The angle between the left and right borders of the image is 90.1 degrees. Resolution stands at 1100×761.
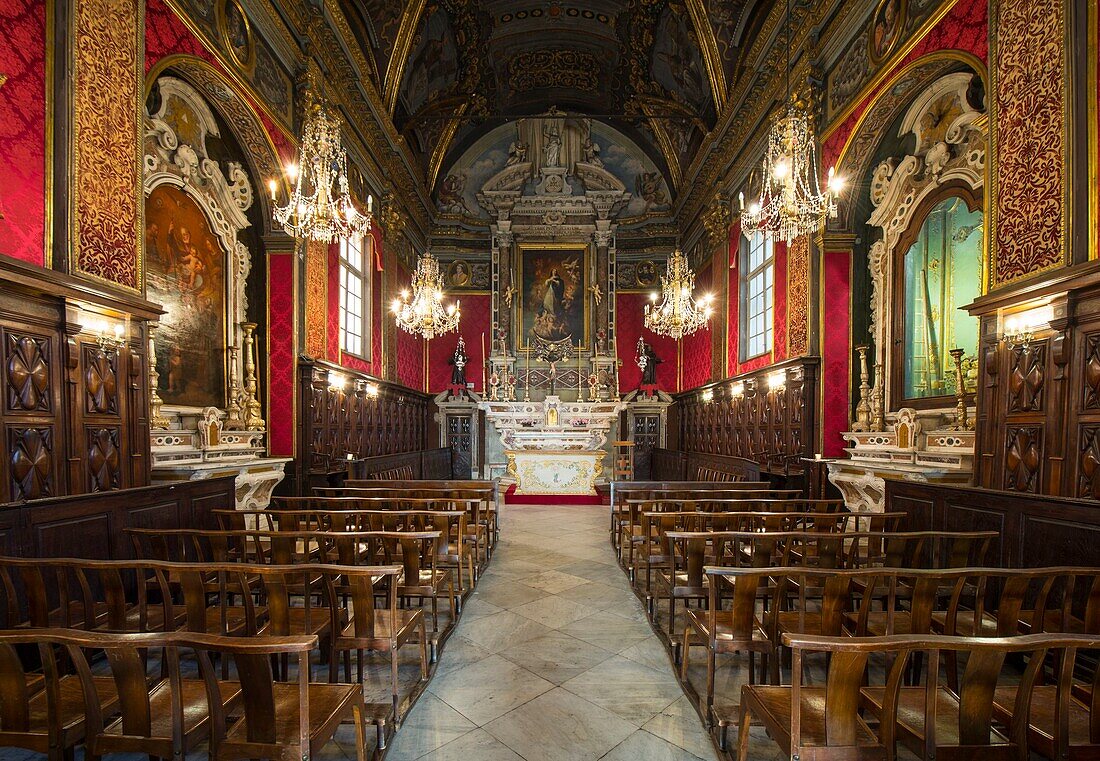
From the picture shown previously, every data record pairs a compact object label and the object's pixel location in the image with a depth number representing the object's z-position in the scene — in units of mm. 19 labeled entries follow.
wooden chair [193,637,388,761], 1819
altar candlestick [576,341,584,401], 16523
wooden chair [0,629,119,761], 1925
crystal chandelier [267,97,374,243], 5941
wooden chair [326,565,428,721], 2926
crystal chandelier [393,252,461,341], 10422
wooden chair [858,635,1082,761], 1811
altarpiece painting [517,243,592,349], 17328
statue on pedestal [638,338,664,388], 16875
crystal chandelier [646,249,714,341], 11000
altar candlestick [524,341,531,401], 16500
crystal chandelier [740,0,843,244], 5684
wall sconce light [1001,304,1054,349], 4602
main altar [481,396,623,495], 13203
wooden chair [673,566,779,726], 2926
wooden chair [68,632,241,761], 1846
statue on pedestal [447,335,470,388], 17047
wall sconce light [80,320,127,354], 4883
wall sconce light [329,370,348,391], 9984
